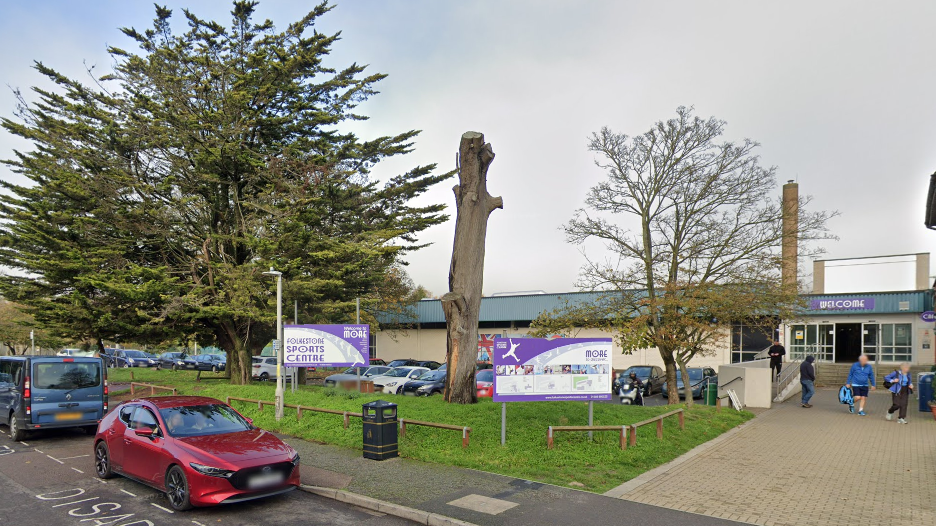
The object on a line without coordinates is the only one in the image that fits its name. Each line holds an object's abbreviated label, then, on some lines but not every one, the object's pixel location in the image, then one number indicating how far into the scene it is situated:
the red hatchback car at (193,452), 7.64
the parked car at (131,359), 46.33
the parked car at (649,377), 25.08
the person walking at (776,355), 22.58
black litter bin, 10.72
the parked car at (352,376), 19.26
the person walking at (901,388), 15.03
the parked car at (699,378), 23.56
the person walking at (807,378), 18.94
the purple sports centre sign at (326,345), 15.73
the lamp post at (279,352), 14.56
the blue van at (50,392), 12.82
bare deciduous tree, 16.98
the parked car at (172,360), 43.81
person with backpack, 16.80
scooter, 19.46
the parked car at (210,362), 41.84
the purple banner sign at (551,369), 11.12
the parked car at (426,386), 22.64
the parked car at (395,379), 23.89
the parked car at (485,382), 20.35
